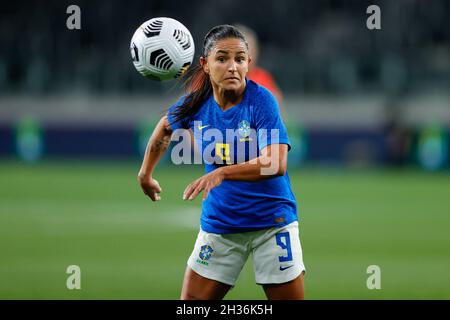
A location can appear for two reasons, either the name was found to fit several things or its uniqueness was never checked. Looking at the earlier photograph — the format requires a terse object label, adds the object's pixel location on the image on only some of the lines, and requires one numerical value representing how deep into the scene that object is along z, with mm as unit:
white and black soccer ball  11242
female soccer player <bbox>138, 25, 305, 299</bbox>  10586
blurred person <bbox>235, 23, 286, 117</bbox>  18859
